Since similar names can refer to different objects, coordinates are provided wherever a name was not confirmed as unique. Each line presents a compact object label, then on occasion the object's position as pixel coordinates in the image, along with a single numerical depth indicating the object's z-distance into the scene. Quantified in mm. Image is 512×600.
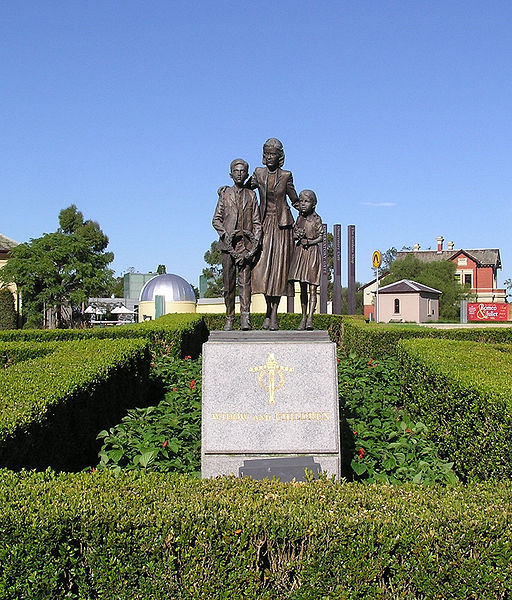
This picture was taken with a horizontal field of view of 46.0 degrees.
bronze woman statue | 6523
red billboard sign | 35219
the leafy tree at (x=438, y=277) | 46066
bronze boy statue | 6293
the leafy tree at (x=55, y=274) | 31031
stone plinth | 5328
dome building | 34094
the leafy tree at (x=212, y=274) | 63500
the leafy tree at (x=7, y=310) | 32844
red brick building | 56156
